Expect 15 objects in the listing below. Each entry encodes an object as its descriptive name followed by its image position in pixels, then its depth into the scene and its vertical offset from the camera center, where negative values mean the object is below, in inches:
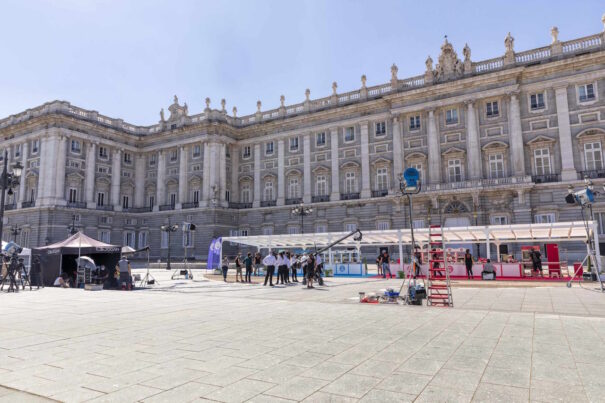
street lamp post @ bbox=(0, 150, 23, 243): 717.3 +139.8
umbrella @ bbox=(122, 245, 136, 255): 910.7 +11.7
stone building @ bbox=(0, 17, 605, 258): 1400.1 +397.0
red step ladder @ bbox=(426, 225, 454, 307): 484.4 -43.1
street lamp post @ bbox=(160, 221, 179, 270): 1475.4 +94.2
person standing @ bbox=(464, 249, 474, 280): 954.1 -33.3
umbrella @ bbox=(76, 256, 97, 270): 768.3 -12.5
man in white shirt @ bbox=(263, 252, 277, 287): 816.4 -20.0
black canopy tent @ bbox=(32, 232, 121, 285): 799.7 +6.5
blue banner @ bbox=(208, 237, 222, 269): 1240.2 -0.4
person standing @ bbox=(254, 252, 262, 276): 1064.2 -19.9
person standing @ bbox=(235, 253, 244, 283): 930.7 -27.8
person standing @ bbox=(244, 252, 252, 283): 909.2 -27.4
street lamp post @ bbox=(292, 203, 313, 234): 1544.5 +156.6
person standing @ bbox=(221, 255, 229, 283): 935.5 -31.7
